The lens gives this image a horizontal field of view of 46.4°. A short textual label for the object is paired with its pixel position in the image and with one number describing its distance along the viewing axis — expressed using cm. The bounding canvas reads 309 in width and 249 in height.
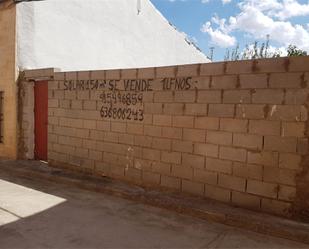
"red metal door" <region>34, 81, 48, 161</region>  900
